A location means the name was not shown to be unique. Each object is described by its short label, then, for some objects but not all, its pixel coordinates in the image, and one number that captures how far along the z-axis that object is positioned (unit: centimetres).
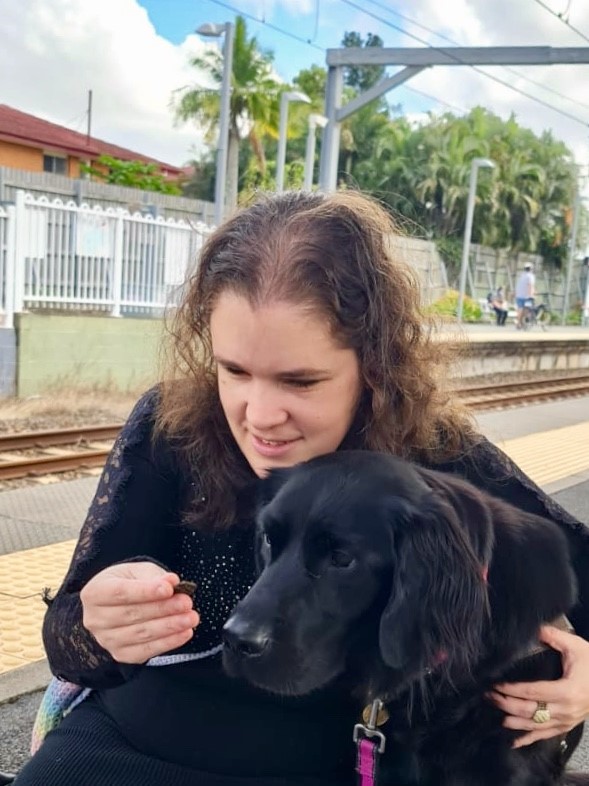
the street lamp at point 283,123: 1762
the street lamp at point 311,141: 1575
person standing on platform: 2527
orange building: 3406
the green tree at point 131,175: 3341
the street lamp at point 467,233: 2439
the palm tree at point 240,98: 3494
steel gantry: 1165
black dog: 142
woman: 158
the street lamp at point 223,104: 1504
